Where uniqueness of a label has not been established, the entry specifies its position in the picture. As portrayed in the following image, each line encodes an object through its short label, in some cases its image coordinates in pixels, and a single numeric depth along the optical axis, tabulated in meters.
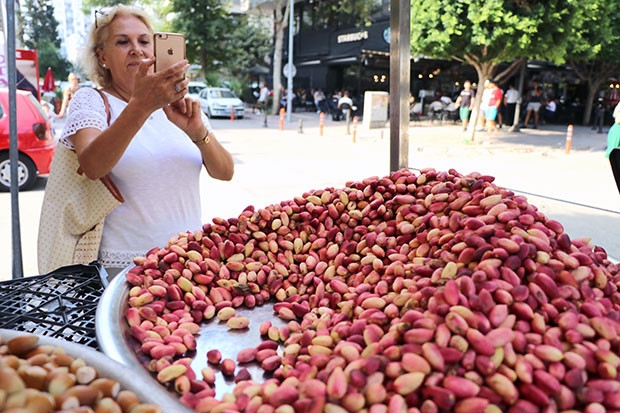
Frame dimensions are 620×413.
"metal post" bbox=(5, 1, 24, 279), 2.22
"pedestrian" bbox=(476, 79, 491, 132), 14.79
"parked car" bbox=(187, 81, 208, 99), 25.95
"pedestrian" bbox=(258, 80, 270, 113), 24.71
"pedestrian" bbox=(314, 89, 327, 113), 24.95
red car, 6.94
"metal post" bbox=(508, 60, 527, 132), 17.86
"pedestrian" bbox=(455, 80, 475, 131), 16.84
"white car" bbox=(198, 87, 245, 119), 21.94
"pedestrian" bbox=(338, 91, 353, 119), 21.02
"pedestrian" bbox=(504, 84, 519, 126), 18.72
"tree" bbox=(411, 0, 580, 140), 10.86
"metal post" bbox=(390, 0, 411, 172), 2.09
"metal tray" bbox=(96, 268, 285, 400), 1.02
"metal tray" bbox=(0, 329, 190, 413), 0.80
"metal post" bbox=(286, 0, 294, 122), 20.03
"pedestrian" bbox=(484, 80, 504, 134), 14.78
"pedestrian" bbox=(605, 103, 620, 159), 5.00
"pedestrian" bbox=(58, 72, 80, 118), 11.49
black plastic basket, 1.24
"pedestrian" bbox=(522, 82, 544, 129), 19.67
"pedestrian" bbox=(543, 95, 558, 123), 21.83
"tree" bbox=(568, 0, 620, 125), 13.13
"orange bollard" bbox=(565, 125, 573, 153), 12.27
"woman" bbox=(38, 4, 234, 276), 1.84
